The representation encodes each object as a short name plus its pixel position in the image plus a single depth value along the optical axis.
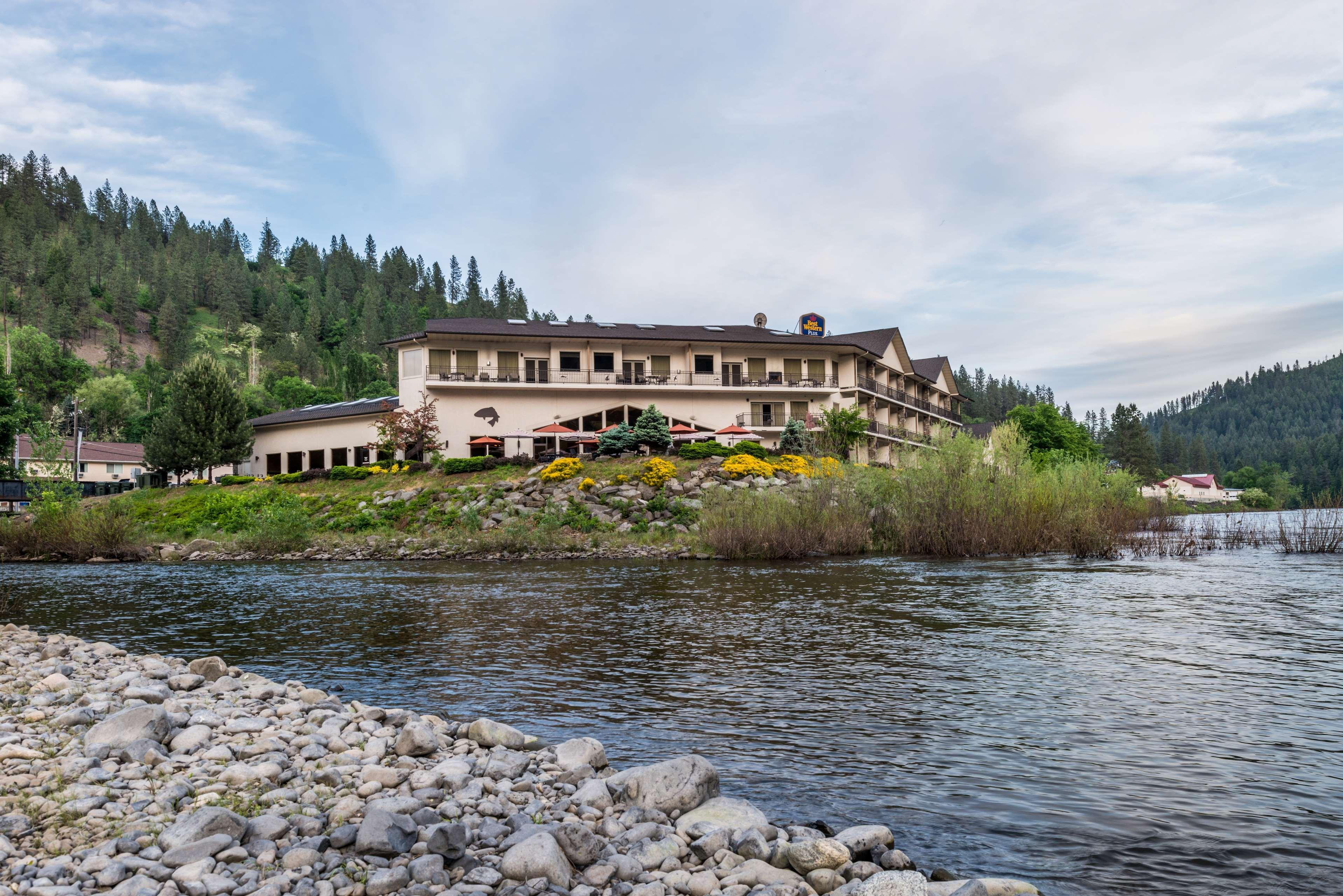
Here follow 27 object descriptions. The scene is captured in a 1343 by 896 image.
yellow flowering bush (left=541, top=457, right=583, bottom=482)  34.44
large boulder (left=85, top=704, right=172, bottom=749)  5.47
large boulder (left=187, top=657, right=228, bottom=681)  8.15
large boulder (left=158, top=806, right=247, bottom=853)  3.89
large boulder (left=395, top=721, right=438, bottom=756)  5.61
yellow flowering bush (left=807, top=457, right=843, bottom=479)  26.02
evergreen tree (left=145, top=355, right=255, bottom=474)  45.84
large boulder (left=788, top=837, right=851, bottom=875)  3.88
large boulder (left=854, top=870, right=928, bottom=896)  3.55
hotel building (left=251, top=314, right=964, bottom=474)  47.22
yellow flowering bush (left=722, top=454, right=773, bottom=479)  34.22
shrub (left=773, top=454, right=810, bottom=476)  35.56
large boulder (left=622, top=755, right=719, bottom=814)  4.73
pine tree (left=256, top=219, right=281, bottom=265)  186.62
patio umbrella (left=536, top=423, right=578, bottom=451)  42.41
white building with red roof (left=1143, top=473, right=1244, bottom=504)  110.62
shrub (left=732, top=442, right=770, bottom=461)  37.84
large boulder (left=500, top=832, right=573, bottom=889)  3.70
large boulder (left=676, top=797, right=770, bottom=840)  4.39
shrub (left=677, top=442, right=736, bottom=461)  37.09
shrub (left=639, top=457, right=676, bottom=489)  33.41
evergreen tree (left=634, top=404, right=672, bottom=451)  38.38
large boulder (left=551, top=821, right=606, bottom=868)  3.93
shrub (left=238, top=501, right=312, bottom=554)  28.77
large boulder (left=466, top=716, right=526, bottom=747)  5.91
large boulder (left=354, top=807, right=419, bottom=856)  3.90
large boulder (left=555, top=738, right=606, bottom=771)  5.49
